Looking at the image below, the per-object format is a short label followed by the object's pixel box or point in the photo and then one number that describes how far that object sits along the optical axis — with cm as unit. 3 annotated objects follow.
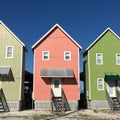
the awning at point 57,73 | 1592
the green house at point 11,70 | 1558
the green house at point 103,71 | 1671
